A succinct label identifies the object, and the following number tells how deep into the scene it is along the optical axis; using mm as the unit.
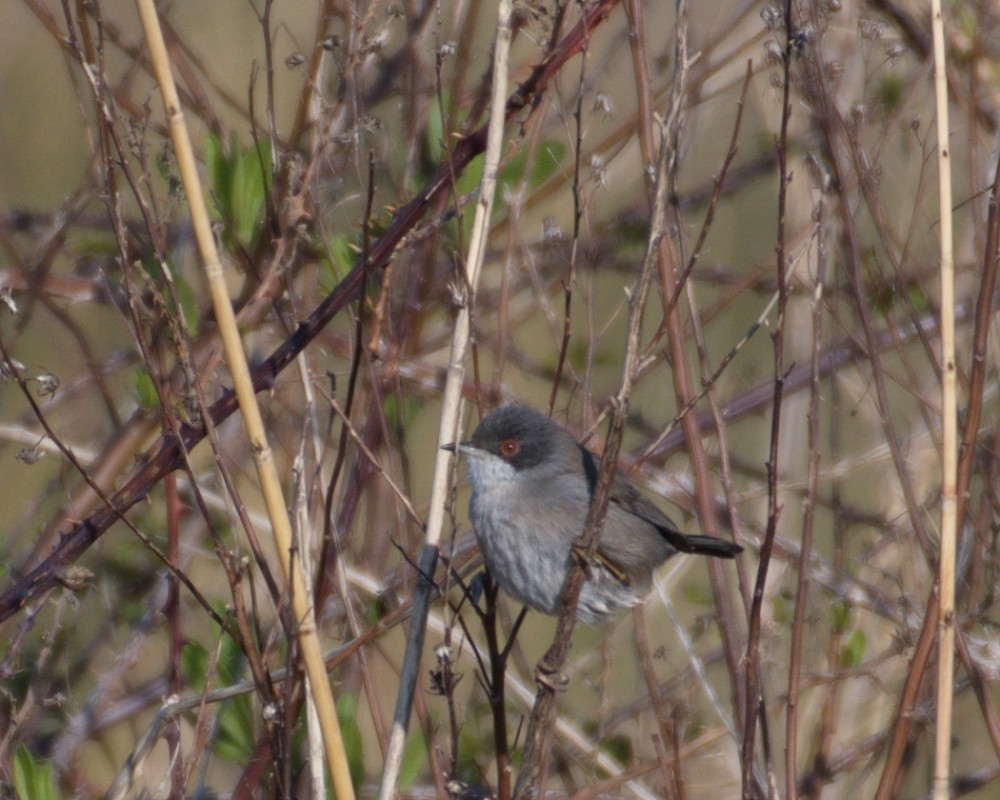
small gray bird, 6332
